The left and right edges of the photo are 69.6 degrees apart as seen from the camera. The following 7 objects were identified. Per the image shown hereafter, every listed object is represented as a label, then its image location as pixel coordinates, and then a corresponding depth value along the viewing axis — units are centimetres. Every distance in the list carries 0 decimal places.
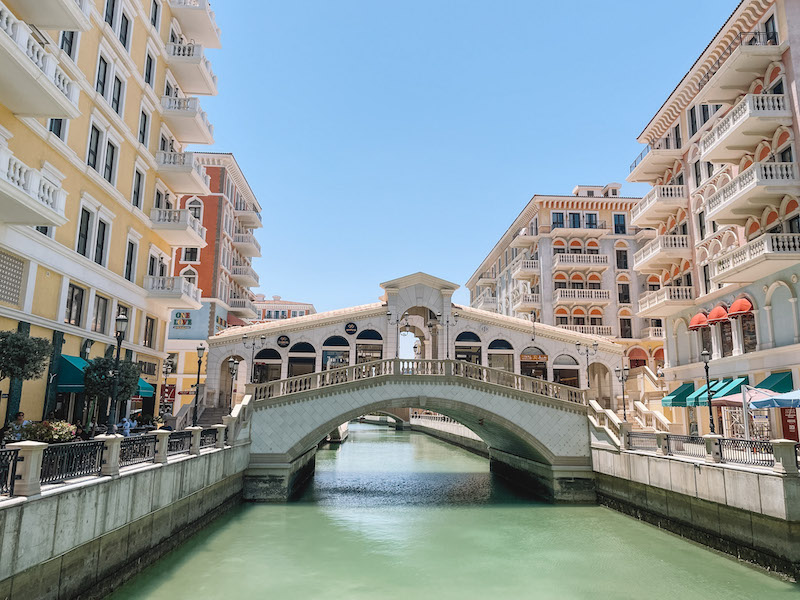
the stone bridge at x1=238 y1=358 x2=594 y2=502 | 2459
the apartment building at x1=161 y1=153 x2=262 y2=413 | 4059
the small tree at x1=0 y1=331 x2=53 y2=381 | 1362
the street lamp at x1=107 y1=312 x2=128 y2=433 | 1464
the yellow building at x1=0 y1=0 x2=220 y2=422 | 1598
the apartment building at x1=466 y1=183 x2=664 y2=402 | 4697
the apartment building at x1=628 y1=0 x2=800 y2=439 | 2170
